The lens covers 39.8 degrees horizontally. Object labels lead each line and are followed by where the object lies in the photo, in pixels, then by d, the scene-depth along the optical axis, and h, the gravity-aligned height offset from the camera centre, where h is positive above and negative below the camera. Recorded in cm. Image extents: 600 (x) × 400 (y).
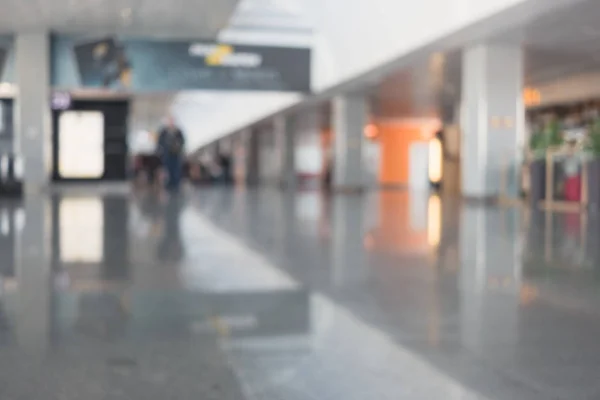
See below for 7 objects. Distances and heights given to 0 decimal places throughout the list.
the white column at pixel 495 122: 2130 +121
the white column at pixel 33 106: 2556 +196
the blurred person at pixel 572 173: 1969 -11
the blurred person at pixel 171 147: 2755 +74
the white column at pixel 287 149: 4516 +110
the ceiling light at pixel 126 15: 2235 +431
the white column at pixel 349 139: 3288 +118
